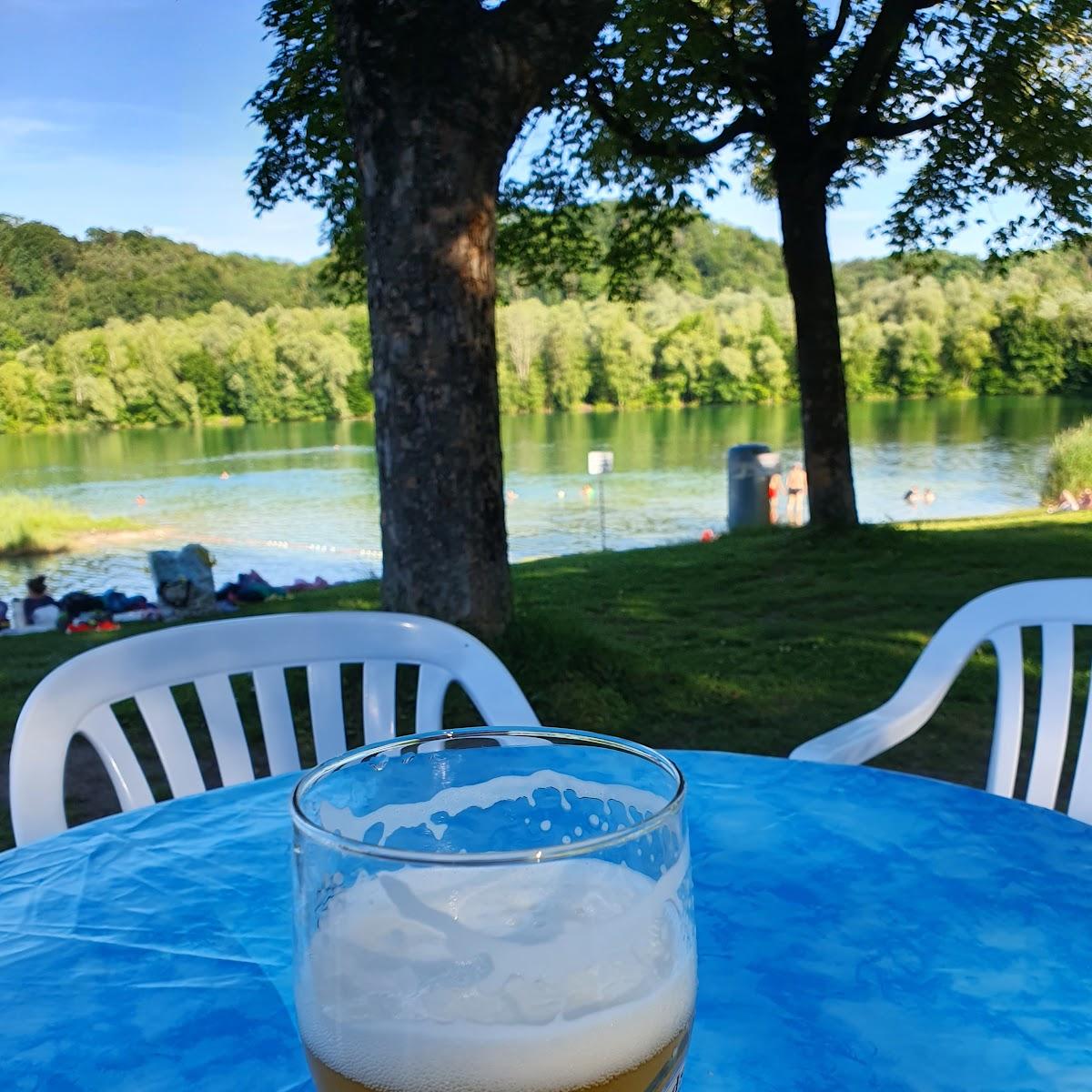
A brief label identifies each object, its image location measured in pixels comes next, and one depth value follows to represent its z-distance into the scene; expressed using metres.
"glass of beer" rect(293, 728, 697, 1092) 0.40
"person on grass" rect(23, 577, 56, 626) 8.83
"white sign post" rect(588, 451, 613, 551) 12.90
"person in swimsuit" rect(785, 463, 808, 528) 14.20
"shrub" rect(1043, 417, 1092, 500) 14.86
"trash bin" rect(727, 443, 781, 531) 11.56
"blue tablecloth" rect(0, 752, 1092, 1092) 0.69
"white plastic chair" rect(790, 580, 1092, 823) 1.86
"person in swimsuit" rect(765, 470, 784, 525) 11.80
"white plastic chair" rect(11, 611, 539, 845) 1.57
